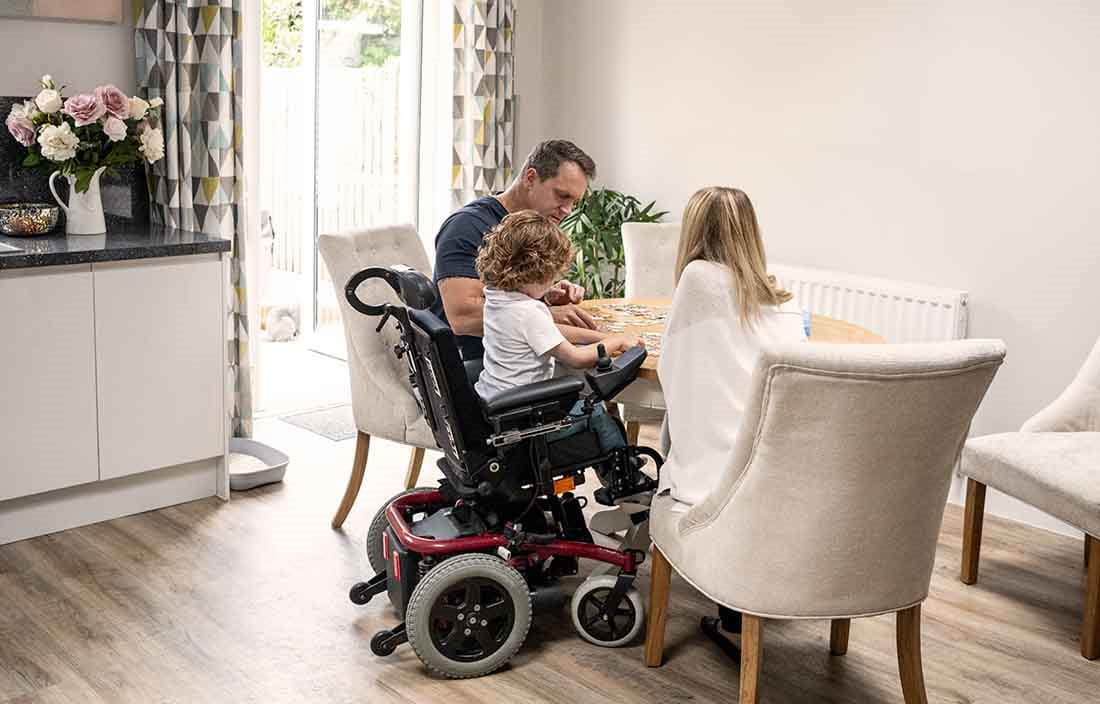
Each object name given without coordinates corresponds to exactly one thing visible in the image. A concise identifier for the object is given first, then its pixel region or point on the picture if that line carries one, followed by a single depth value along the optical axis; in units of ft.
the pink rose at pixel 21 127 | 12.23
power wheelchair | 8.96
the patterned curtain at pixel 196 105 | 13.33
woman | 8.32
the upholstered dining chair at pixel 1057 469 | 10.00
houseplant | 16.52
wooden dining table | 10.69
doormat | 15.78
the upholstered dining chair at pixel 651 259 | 14.24
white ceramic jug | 12.57
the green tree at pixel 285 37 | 19.26
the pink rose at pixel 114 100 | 12.30
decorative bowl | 12.20
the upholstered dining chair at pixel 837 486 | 7.00
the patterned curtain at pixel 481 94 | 16.83
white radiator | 13.29
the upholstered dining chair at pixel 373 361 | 11.37
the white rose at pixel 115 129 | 12.30
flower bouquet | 12.14
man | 10.57
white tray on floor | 13.30
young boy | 9.19
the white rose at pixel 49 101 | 12.08
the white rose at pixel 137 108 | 12.52
